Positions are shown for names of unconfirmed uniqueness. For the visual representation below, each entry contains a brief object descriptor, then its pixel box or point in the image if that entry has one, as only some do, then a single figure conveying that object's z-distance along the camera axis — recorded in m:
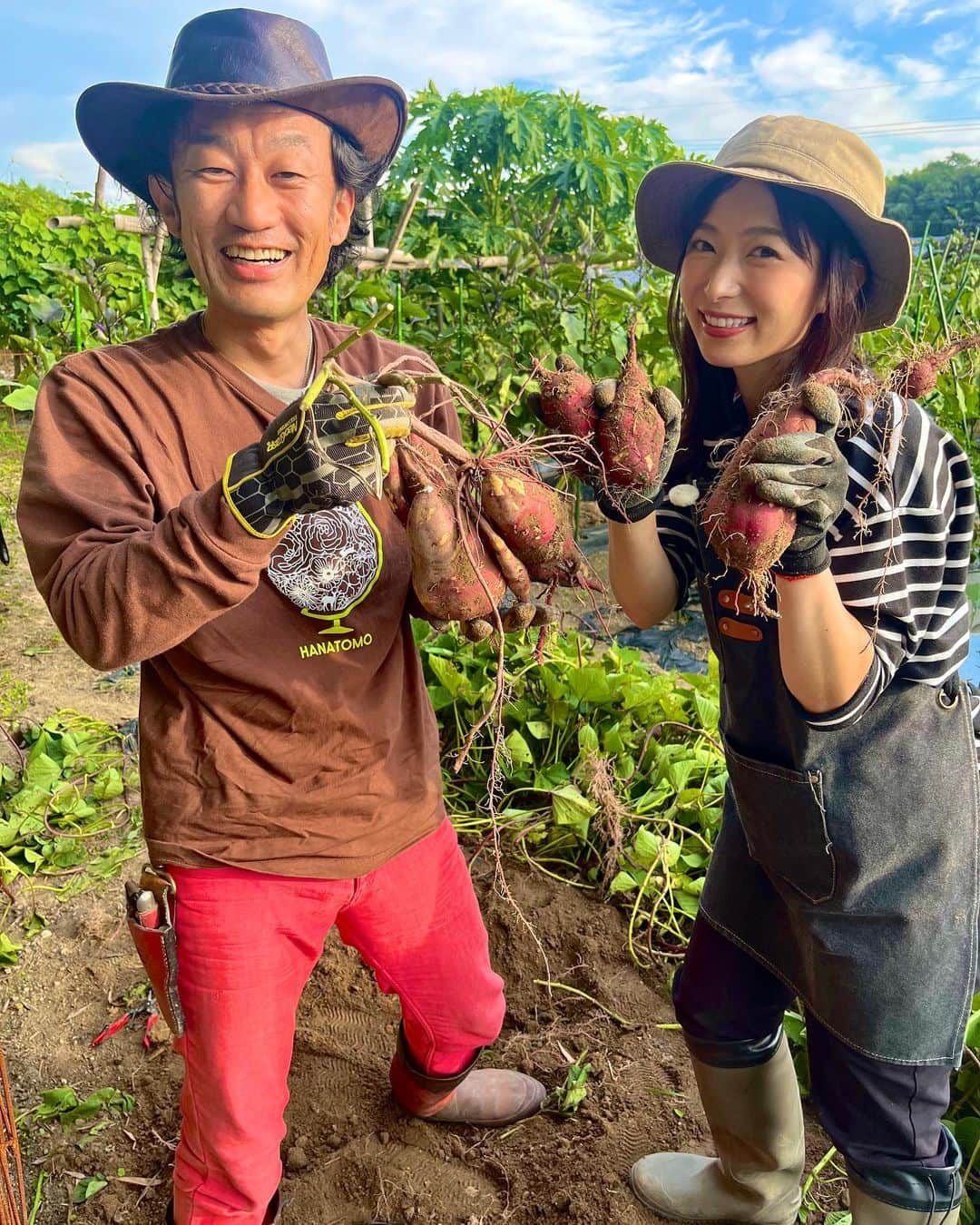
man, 1.16
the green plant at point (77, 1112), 1.73
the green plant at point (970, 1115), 1.53
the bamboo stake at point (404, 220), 4.02
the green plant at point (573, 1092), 1.78
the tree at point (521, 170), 4.42
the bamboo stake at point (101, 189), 5.66
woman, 1.06
